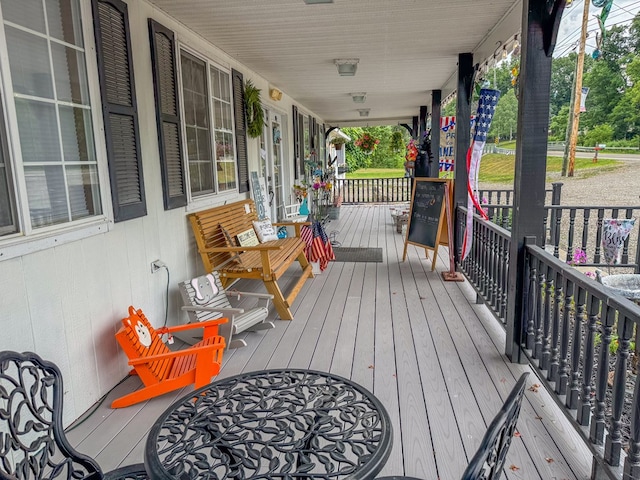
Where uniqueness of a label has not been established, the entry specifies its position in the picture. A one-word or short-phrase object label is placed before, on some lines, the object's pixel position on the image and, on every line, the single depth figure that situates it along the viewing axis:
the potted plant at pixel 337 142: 13.57
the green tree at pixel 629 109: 8.84
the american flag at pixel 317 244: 5.03
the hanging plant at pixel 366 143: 10.95
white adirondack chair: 2.98
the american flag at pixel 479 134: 3.50
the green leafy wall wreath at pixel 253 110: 4.98
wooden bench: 3.53
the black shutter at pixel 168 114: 3.04
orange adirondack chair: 2.33
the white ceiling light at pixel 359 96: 7.43
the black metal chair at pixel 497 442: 0.77
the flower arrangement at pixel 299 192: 8.26
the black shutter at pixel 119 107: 2.44
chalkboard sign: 4.96
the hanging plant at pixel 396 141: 12.48
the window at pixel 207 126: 3.61
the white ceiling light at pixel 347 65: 4.73
